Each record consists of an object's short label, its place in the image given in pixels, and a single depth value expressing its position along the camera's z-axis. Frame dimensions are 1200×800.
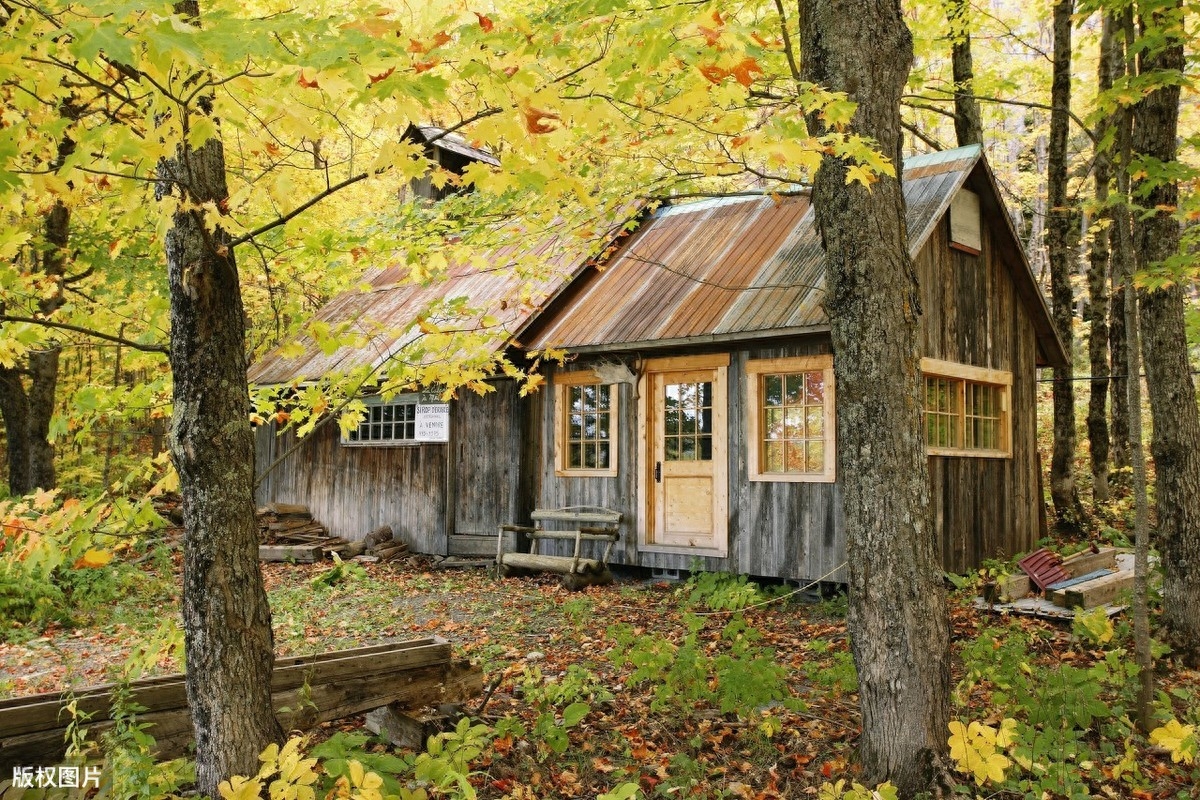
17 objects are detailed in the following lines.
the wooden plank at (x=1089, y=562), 9.26
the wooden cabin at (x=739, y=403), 9.63
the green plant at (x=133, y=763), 3.12
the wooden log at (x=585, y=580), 10.38
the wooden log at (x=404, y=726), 4.61
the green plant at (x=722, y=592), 8.88
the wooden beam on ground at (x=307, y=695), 3.40
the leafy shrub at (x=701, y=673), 5.54
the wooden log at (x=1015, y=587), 8.63
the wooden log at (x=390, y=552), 13.03
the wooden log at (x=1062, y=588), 8.21
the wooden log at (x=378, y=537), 13.33
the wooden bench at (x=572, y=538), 10.53
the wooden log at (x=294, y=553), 13.20
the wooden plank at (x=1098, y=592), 8.10
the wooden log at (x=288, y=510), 14.63
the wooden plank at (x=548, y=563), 10.55
